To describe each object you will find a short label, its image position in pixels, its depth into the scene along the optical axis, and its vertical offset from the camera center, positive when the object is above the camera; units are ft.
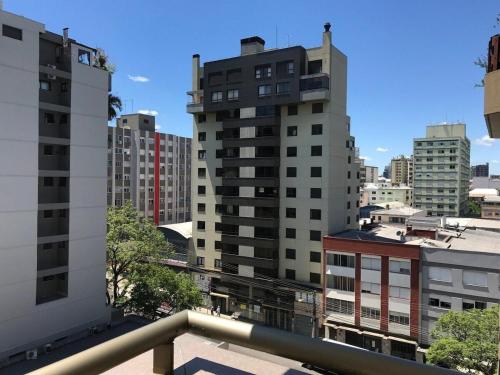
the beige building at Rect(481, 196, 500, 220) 310.18 -19.03
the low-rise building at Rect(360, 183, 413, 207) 393.09 -10.39
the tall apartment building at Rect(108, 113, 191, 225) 238.89 +8.91
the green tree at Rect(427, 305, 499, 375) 74.43 -32.77
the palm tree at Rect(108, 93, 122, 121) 111.86 +23.46
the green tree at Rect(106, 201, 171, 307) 99.96 -17.04
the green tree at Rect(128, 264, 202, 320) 92.22 -27.73
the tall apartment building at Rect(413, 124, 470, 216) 306.35 +12.61
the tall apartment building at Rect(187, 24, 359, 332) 128.77 +4.85
